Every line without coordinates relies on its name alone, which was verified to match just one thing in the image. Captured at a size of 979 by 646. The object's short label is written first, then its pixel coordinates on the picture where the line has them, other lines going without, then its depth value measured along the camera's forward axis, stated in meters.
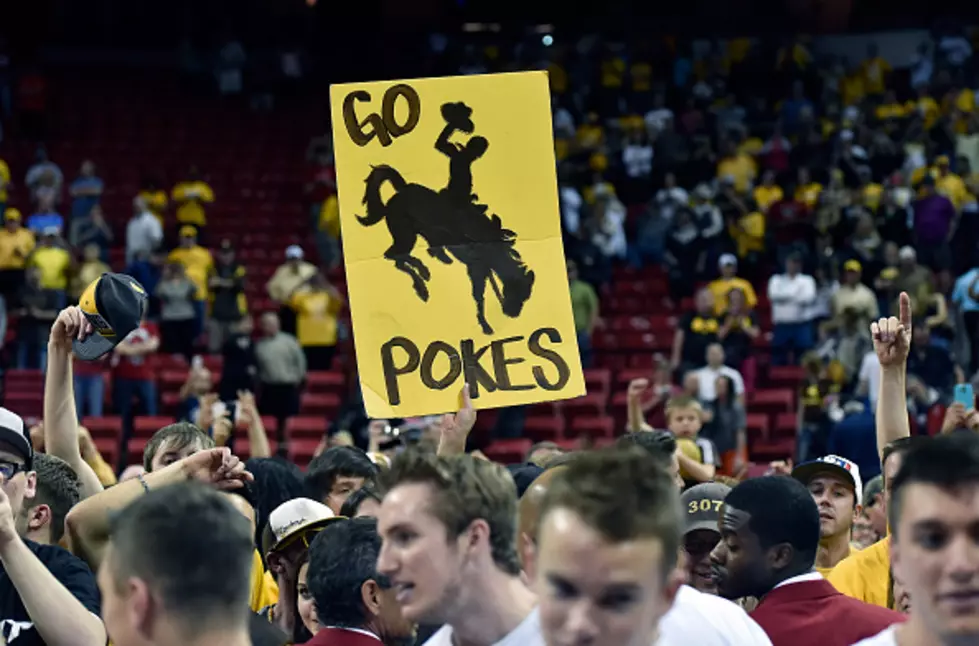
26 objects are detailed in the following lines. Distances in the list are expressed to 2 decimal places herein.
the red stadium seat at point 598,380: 18.20
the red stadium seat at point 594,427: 17.06
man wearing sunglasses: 5.32
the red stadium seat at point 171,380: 17.72
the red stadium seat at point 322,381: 18.11
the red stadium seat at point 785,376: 18.05
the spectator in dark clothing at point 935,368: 16.34
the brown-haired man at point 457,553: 3.62
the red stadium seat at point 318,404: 17.73
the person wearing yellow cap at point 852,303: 17.44
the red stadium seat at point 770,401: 17.39
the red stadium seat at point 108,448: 16.03
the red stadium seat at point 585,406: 17.61
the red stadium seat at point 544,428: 17.31
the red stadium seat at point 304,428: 16.98
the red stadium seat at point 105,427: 16.20
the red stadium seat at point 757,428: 16.95
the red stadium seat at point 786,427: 17.06
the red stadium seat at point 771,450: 16.46
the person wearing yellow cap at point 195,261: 18.58
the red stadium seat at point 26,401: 17.00
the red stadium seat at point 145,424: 16.52
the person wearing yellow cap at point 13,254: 18.27
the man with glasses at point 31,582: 4.09
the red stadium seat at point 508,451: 16.48
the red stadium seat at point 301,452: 16.41
